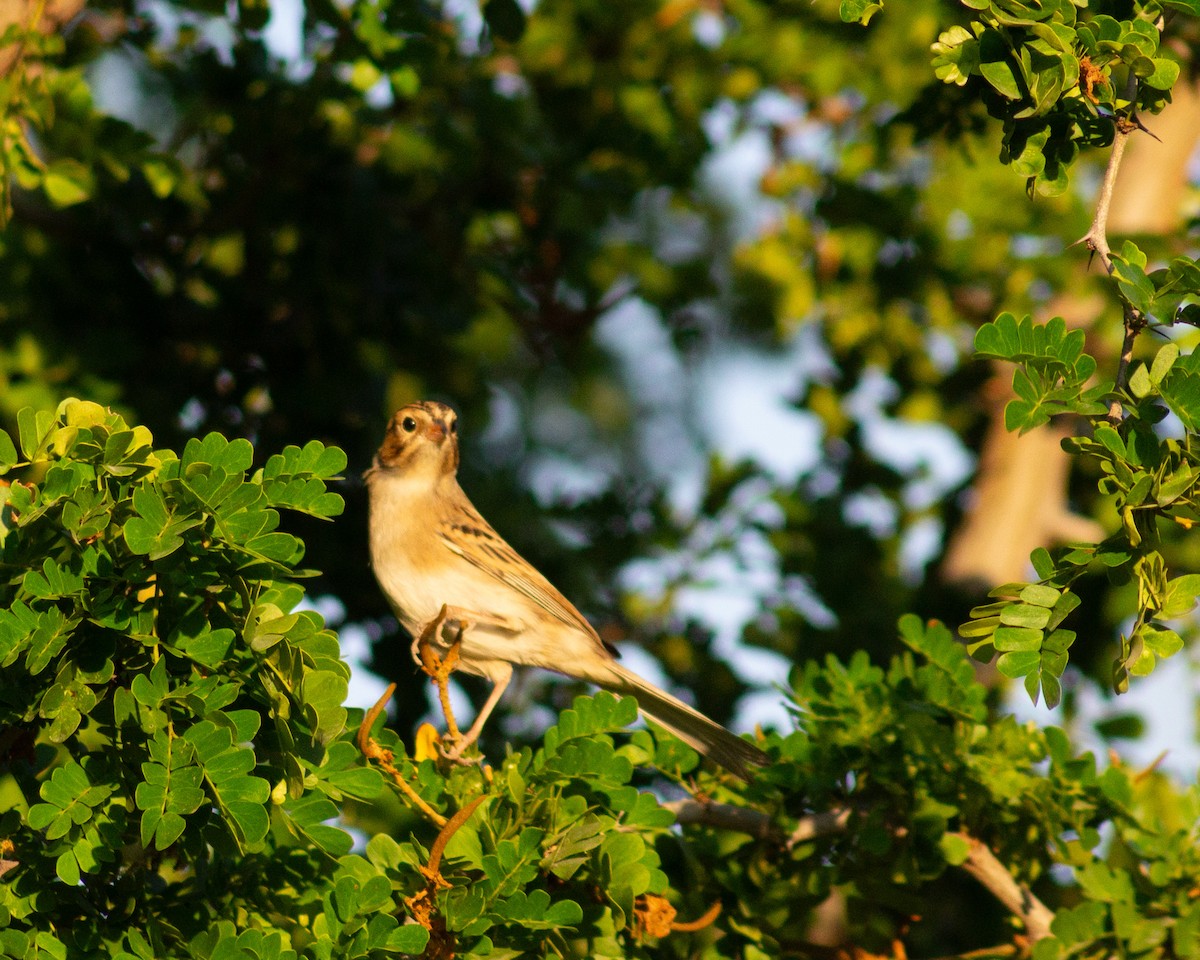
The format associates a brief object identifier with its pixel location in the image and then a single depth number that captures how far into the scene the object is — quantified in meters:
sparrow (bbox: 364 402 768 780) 10.15
